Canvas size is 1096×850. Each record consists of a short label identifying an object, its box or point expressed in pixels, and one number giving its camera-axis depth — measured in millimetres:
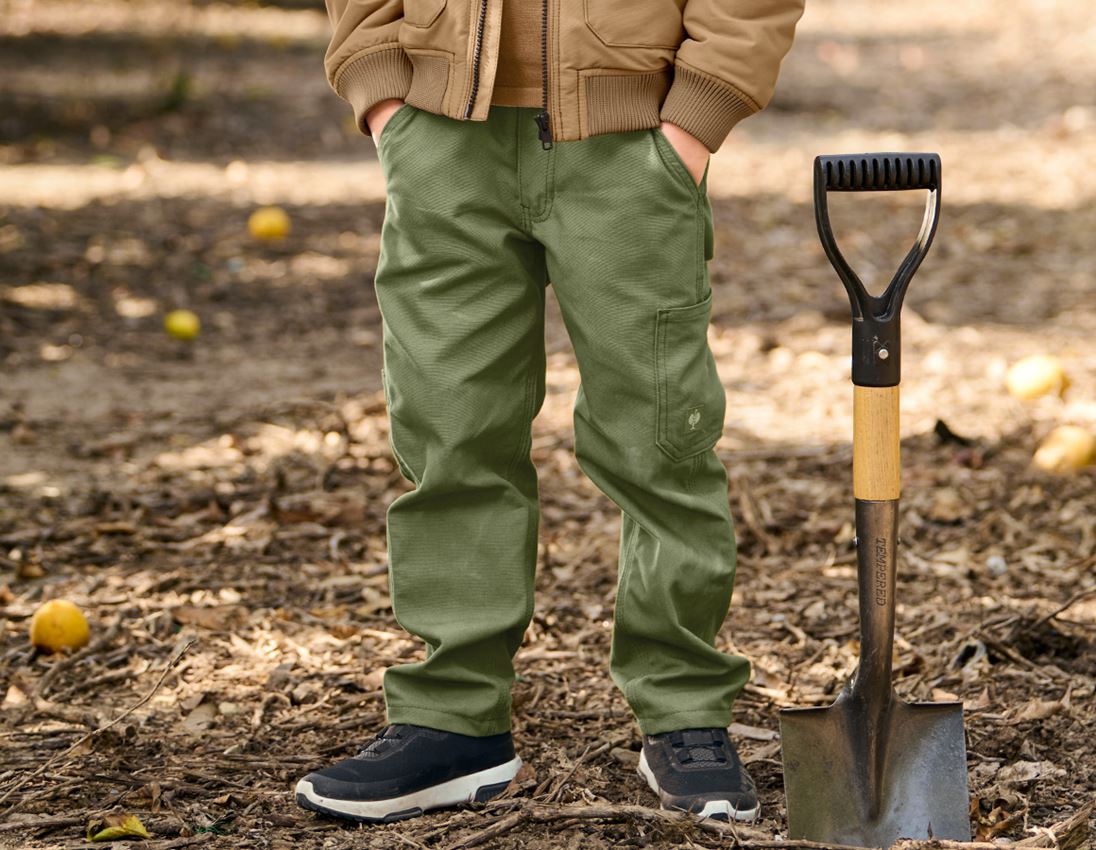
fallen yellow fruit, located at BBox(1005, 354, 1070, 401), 9641
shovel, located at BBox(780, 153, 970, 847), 4687
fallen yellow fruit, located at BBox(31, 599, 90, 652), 6613
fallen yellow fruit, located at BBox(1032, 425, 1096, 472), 8453
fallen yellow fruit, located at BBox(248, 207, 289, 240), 14594
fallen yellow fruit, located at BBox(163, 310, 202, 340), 11781
